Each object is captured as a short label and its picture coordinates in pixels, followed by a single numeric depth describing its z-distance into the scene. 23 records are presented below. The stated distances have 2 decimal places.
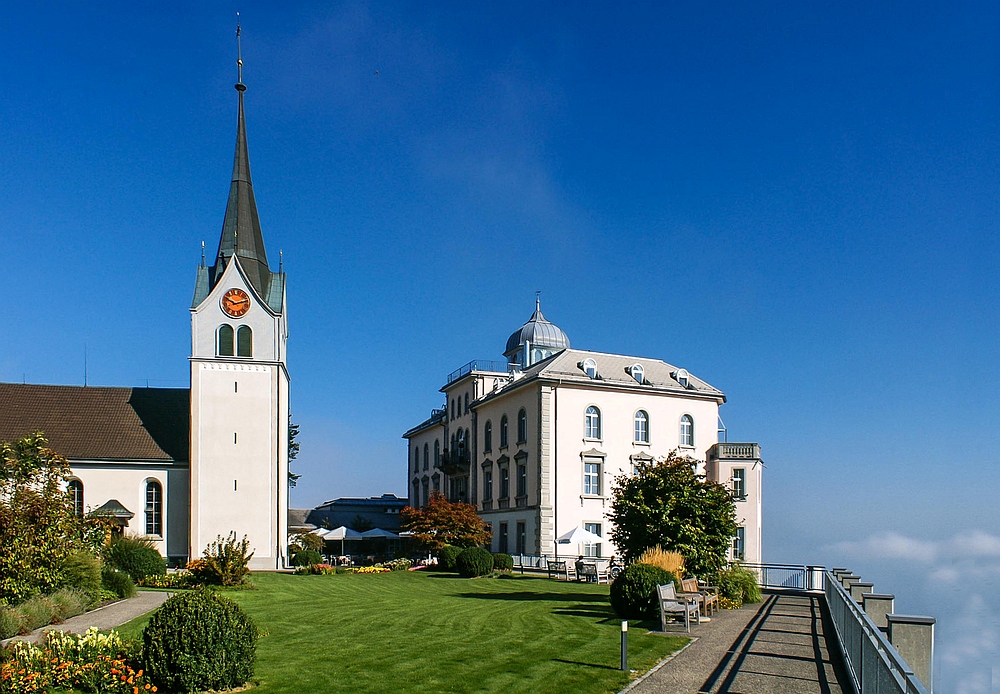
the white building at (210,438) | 40.12
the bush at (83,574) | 21.98
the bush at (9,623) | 16.20
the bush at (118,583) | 24.62
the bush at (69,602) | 19.31
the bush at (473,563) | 35.28
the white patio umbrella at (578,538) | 38.28
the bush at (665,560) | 20.75
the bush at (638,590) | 18.44
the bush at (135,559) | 29.69
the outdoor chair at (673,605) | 17.09
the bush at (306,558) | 40.27
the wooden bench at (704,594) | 19.68
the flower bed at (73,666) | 11.57
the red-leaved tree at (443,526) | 42.56
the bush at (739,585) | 22.92
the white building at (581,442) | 45.91
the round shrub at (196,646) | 11.49
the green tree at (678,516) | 22.77
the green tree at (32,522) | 18.78
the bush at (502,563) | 37.97
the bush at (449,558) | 37.66
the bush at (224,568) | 27.31
